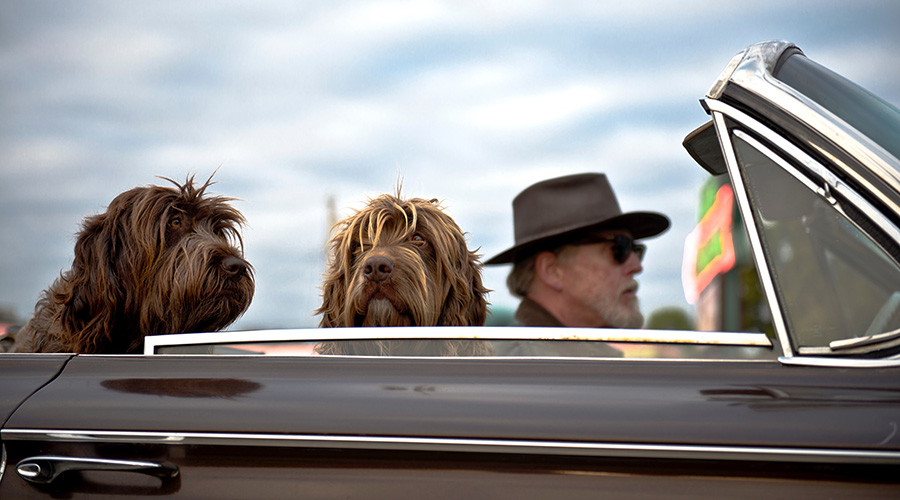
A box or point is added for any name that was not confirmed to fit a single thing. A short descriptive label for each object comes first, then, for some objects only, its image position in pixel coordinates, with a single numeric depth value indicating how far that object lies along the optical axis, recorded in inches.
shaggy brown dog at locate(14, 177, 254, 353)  82.1
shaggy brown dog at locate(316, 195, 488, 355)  96.4
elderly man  163.9
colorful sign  694.5
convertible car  52.0
